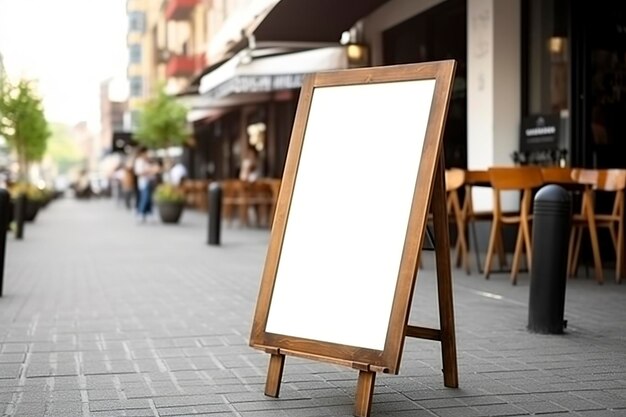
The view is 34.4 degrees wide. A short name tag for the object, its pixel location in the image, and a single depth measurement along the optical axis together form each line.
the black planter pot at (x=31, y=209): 24.55
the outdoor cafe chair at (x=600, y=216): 9.41
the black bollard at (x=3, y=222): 8.98
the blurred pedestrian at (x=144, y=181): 23.86
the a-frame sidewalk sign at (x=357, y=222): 4.52
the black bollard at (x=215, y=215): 15.57
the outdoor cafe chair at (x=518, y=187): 9.55
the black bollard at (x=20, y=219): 18.08
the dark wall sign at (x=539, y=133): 11.95
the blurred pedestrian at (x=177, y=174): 33.38
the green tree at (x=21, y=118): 20.53
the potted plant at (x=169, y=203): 23.22
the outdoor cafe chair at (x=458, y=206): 10.24
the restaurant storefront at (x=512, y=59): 11.71
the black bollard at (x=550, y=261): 6.64
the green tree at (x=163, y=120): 33.34
